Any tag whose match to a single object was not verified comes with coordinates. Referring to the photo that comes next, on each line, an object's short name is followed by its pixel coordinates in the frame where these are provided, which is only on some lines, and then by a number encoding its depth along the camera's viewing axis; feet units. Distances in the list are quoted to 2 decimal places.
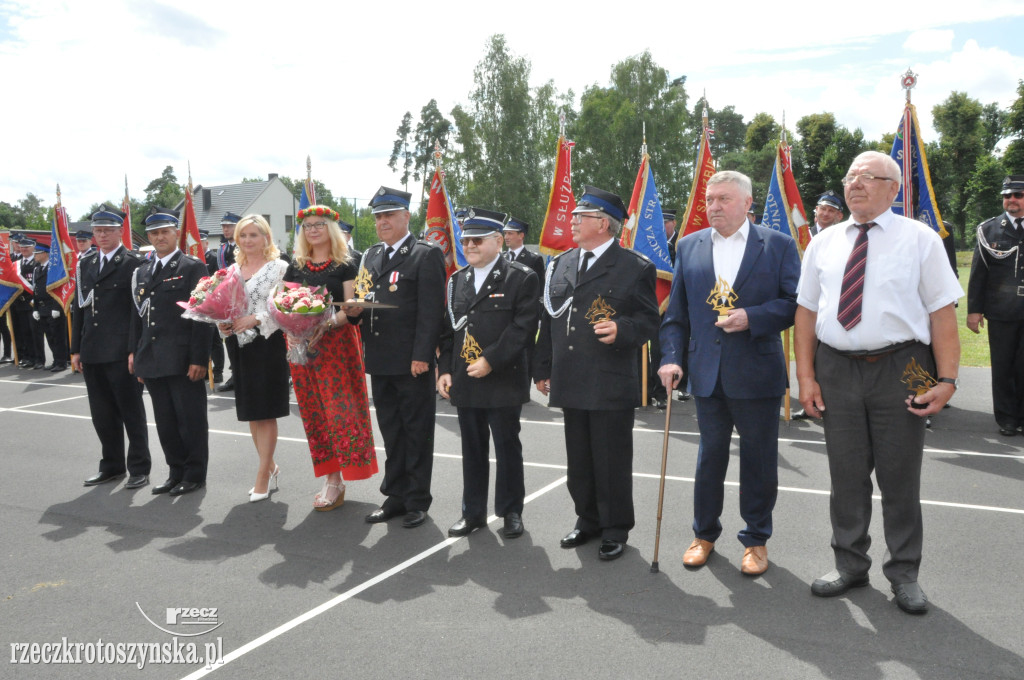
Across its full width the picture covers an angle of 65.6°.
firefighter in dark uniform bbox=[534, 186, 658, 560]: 14.94
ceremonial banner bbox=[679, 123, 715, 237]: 29.78
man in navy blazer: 13.98
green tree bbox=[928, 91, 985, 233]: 160.86
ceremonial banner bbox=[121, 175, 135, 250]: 33.56
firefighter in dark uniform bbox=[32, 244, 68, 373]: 48.34
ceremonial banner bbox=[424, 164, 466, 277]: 32.91
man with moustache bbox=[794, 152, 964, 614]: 12.16
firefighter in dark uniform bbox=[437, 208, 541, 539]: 16.16
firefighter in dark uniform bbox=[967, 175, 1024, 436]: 24.95
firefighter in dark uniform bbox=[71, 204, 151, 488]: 21.53
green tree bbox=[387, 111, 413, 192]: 216.95
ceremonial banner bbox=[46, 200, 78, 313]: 47.03
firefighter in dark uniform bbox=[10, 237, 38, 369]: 50.98
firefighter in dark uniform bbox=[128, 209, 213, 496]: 20.31
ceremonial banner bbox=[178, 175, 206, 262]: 41.45
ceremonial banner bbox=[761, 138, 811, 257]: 28.66
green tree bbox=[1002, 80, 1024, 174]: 96.63
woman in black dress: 18.95
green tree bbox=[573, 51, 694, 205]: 143.54
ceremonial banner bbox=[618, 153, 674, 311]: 30.76
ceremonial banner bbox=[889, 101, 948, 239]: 25.54
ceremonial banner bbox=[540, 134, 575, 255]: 34.76
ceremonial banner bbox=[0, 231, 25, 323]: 50.14
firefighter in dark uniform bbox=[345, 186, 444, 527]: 17.26
